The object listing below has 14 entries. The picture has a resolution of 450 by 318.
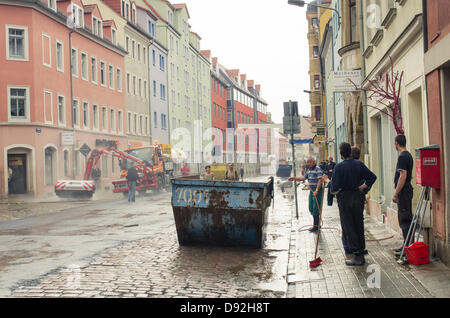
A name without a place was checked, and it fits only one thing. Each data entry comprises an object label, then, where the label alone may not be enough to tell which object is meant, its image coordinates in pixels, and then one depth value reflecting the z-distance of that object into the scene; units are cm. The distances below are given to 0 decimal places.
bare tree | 1035
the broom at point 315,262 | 823
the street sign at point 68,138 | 3160
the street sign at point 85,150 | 3403
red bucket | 771
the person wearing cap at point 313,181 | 1276
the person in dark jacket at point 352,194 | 827
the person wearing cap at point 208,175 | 1792
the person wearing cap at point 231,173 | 2727
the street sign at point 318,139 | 2969
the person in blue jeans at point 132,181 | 2455
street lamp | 2455
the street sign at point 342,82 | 1560
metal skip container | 995
